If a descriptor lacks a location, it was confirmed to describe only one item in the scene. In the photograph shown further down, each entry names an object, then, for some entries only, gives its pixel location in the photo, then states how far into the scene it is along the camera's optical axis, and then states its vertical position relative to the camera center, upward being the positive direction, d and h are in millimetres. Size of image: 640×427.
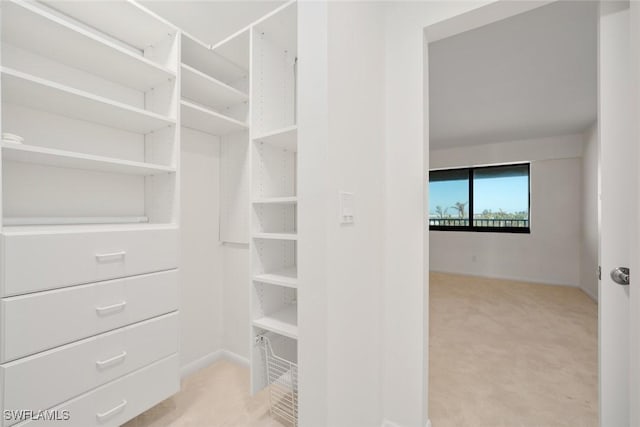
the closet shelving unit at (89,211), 1077 +12
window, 5020 +290
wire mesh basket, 1518 -933
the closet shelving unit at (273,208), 1471 +31
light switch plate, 1110 +24
